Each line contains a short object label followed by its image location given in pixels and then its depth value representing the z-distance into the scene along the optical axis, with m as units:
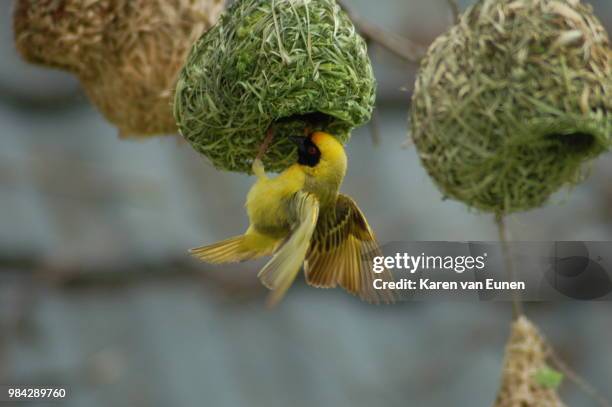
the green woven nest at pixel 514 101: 5.60
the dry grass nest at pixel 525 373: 7.16
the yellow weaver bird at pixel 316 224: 6.13
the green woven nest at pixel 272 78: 5.76
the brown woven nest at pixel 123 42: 7.30
